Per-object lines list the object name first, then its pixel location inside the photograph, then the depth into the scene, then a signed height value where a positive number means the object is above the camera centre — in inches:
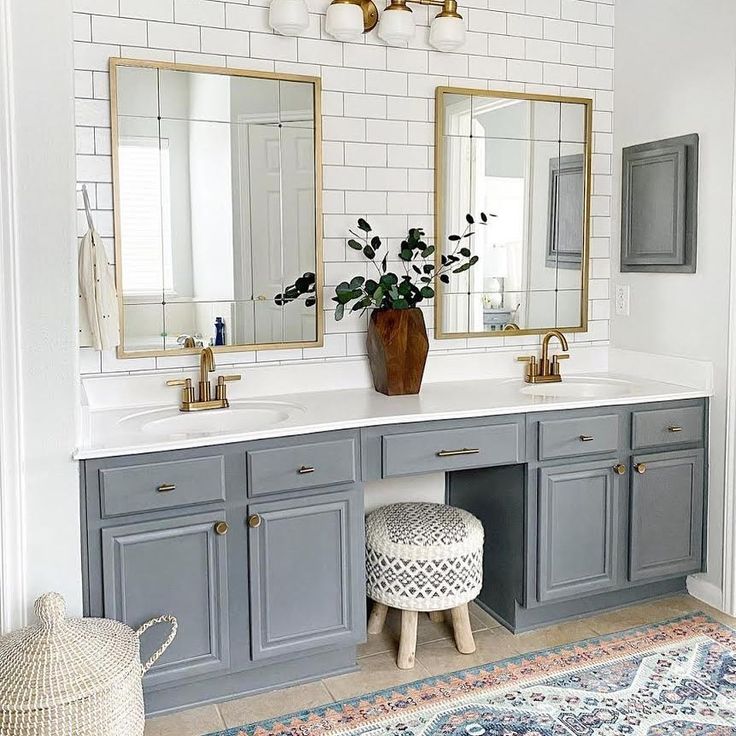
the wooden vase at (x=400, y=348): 125.4 -8.3
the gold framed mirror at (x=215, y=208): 117.2 +11.4
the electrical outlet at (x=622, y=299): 147.3 -1.7
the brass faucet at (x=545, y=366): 140.9 -12.4
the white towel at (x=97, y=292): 106.3 -0.2
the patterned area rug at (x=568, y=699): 101.3 -49.9
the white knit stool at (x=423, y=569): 116.0 -37.1
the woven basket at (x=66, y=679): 82.7 -37.4
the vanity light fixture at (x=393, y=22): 122.4 +38.3
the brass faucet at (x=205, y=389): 118.8 -13.4
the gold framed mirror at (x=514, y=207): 136.5 +13.2
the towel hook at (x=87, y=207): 109.1 +10.6
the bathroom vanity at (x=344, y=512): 99.0 -28.6
